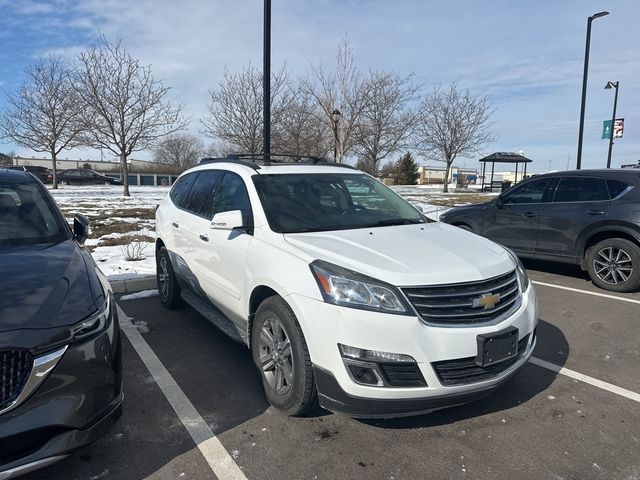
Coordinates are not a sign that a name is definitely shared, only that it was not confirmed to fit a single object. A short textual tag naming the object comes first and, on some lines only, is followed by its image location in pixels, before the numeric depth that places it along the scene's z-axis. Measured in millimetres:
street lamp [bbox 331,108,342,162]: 16256
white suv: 2625
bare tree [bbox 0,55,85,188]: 25141
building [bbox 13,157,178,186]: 47188
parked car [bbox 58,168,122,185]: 37719
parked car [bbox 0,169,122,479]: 2096
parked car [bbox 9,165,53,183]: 36512
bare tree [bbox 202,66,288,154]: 20203
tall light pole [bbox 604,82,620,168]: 21453
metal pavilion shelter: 34094
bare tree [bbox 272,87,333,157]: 21217
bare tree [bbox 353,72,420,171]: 22625
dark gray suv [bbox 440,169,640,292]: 6406
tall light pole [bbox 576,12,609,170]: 15391
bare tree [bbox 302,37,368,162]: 18827
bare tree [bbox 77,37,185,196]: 21359
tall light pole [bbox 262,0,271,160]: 9109
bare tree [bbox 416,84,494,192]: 34031
